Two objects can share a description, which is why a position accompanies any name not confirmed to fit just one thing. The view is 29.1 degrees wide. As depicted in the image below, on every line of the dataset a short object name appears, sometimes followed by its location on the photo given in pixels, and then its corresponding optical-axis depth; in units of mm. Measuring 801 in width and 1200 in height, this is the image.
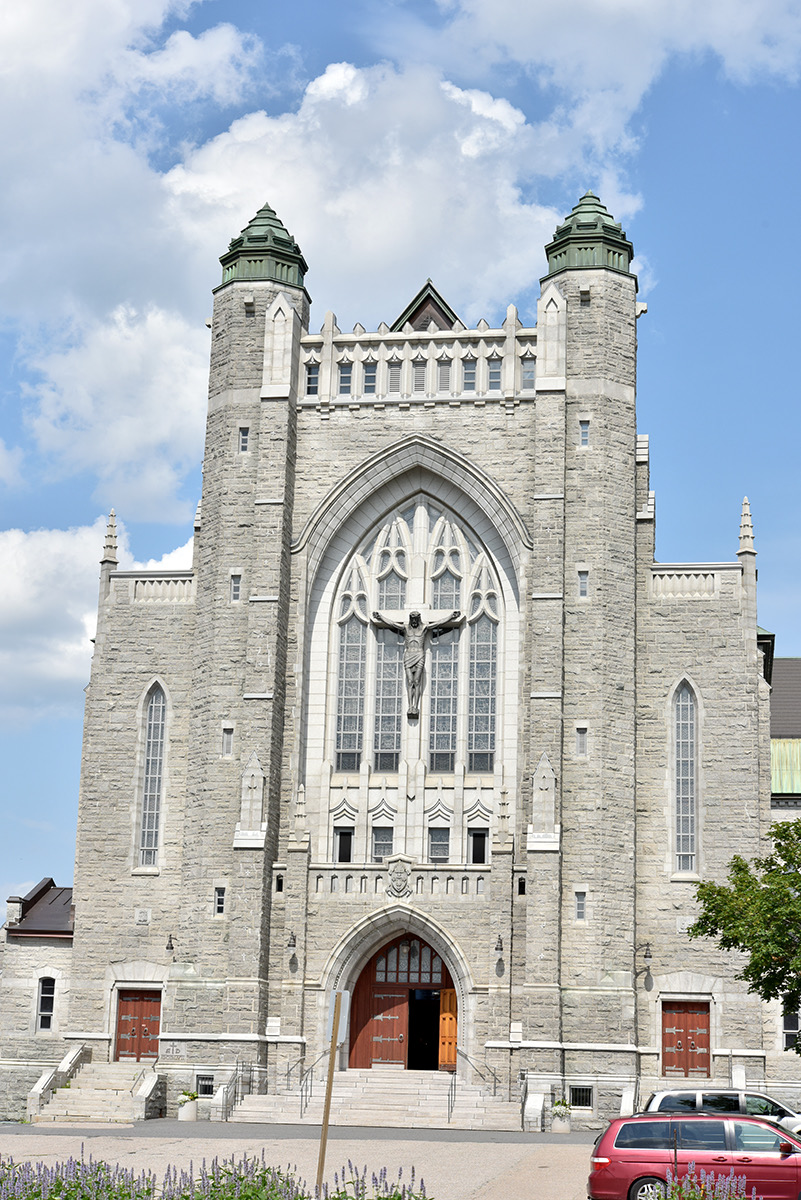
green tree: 26828
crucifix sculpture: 37781
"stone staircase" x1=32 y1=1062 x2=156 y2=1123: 33531
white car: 21781
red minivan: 18172
